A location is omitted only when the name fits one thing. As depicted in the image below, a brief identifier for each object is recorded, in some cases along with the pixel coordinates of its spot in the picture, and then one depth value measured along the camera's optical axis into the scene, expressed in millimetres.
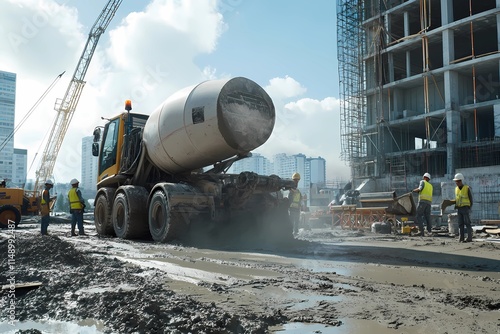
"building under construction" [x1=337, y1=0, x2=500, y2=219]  30234
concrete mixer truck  8742
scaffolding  37156
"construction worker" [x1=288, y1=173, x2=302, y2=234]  13094
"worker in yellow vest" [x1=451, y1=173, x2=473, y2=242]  9688
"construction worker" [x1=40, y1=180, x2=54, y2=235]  11531
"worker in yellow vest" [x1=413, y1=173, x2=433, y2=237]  11367
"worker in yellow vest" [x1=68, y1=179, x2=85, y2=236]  12523
